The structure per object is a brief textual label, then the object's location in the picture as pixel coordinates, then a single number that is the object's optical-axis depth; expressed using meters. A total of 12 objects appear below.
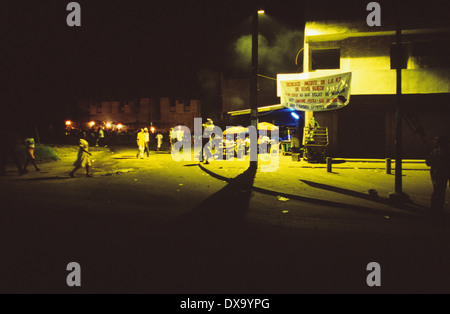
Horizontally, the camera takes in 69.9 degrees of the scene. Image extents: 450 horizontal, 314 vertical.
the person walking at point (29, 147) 13.06
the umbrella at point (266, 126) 20.94
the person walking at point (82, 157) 11.93
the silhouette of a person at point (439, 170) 6.73
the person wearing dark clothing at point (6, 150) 12.45
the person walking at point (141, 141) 18.80
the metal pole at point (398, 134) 8.25
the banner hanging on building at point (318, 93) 14.33
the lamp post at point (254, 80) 12.40
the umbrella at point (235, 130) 20.68
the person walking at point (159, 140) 25.45
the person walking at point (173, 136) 25.98
